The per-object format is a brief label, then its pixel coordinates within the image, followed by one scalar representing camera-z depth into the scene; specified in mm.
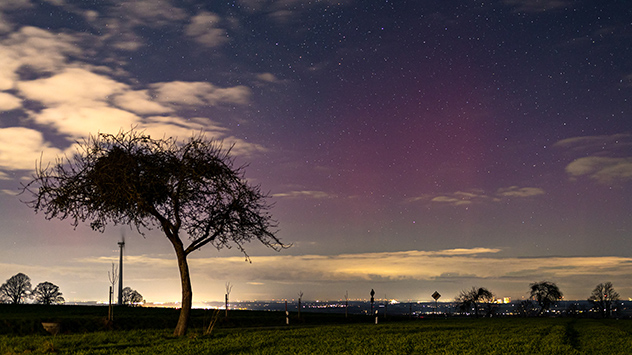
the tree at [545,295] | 126125
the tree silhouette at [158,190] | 25141
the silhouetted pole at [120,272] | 83562
